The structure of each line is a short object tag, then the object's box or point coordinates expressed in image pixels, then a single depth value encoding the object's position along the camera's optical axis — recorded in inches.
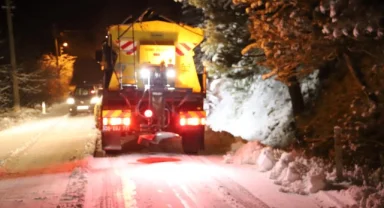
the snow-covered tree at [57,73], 1510.6
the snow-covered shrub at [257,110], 690.2
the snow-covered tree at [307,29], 268.2
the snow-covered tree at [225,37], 570.9
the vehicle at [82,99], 1068.5
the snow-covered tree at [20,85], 1032.8
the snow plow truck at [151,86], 479.8
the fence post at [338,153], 340.2
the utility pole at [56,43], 1598.2
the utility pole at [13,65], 1077.8
